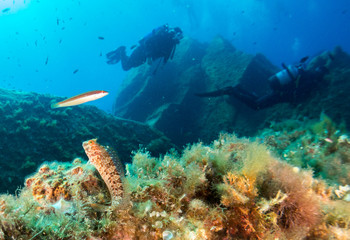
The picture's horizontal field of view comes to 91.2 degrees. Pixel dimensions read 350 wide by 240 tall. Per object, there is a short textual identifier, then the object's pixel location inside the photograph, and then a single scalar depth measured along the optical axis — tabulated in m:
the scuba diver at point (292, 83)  8.93
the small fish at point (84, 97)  2.21
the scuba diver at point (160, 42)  11.67
